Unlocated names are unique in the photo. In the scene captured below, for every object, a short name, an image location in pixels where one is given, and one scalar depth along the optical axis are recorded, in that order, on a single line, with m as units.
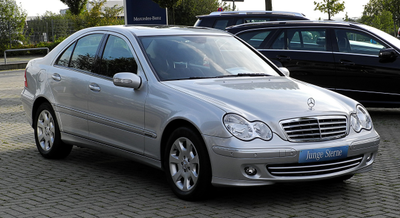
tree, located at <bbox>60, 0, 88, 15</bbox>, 42.04
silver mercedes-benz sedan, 4.68
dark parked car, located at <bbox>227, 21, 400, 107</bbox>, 9.83
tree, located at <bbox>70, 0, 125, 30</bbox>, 44.66
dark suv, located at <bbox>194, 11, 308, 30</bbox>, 14.89
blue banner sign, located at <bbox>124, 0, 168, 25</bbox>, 18.20
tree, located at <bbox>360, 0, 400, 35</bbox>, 73.19
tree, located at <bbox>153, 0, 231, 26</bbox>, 50.78
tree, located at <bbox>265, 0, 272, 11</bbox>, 23.19
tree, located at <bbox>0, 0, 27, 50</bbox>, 36.91
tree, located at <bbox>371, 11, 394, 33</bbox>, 64.12
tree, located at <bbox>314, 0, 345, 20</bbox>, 38.07
